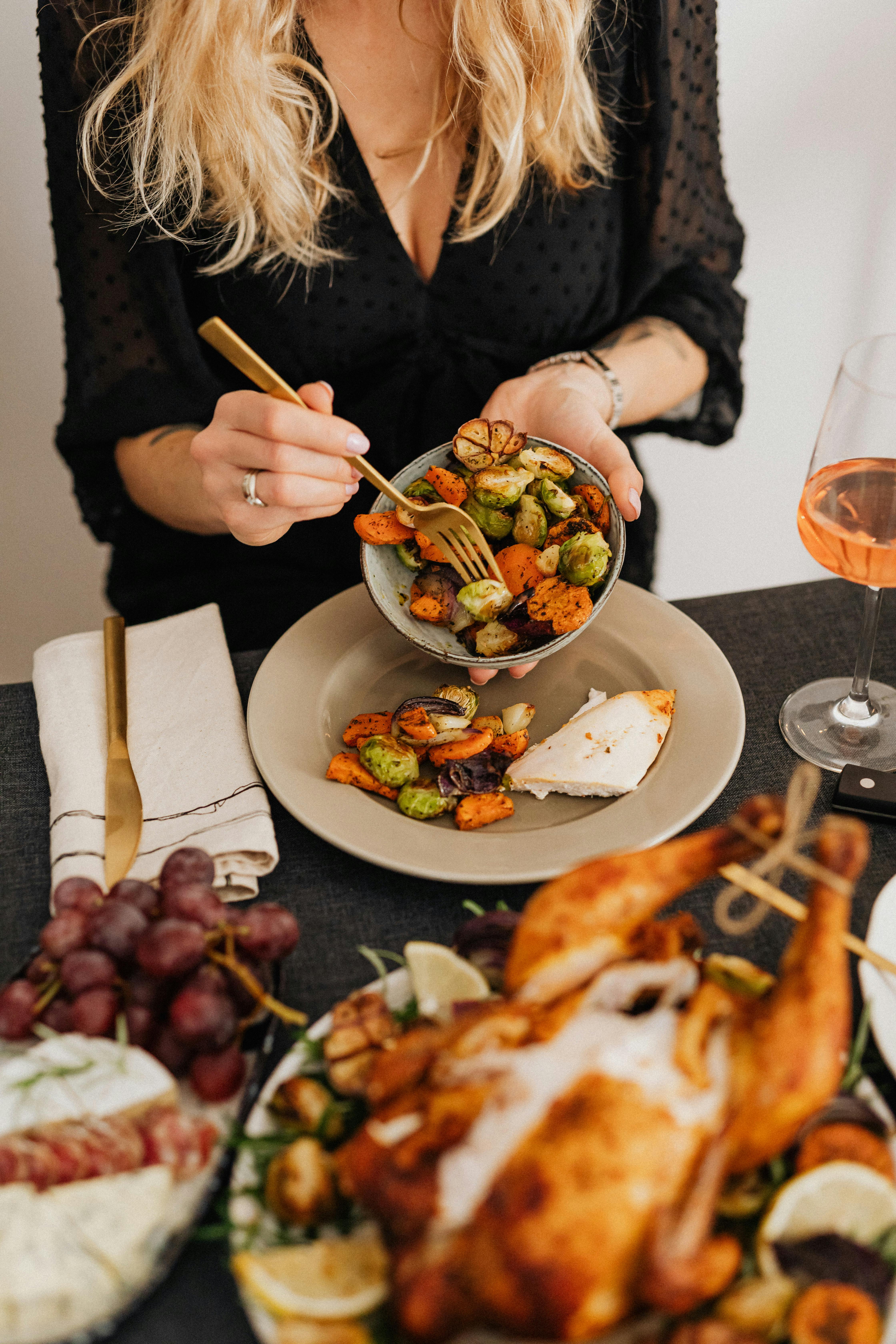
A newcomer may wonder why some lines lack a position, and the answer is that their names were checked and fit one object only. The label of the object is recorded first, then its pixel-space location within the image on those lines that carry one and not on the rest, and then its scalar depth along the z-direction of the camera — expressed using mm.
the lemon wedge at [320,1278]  538
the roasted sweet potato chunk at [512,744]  1096
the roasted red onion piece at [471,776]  1045
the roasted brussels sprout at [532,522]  1223
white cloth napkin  981
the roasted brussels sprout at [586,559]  1125
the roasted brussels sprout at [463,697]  1126
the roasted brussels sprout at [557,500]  1212
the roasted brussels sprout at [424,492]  1240
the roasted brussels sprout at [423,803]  1024
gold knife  978
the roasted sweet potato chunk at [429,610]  1192
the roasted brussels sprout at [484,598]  1162
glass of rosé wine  926
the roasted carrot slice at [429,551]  1234
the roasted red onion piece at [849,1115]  615
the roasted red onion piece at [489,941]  739
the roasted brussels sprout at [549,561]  1198
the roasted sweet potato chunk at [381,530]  1205
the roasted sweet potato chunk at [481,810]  1011
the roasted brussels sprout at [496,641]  1162
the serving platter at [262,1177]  526
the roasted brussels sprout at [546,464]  1237
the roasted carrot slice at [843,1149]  597
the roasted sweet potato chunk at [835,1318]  513
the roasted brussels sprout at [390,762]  1045
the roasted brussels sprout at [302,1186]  586
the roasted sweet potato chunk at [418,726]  1077
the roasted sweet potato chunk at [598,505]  1212
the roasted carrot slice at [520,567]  1219
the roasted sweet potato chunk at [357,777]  1060
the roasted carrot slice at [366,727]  1127
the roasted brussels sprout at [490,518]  1230
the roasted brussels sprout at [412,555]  1255
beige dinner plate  953
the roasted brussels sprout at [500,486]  1188
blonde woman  1482
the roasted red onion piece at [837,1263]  538
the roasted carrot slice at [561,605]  1113
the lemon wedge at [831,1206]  562
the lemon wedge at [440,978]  708
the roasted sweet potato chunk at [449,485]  1225
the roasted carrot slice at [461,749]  1077
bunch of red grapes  691
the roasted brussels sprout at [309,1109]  639
